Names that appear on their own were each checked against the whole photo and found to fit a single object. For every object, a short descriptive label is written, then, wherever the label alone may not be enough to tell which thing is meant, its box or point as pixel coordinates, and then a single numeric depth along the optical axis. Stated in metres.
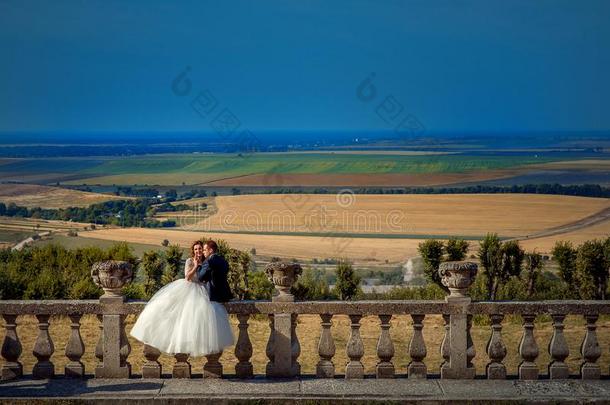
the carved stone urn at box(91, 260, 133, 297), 9.94
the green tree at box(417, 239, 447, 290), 22.70
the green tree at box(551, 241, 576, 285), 21.45
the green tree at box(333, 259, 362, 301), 20.75
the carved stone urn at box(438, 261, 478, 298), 9.89
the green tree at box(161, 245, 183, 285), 20.89
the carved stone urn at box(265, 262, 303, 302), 9.98
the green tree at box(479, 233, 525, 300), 21.98
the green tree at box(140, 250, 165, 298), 21.18
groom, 10.12
